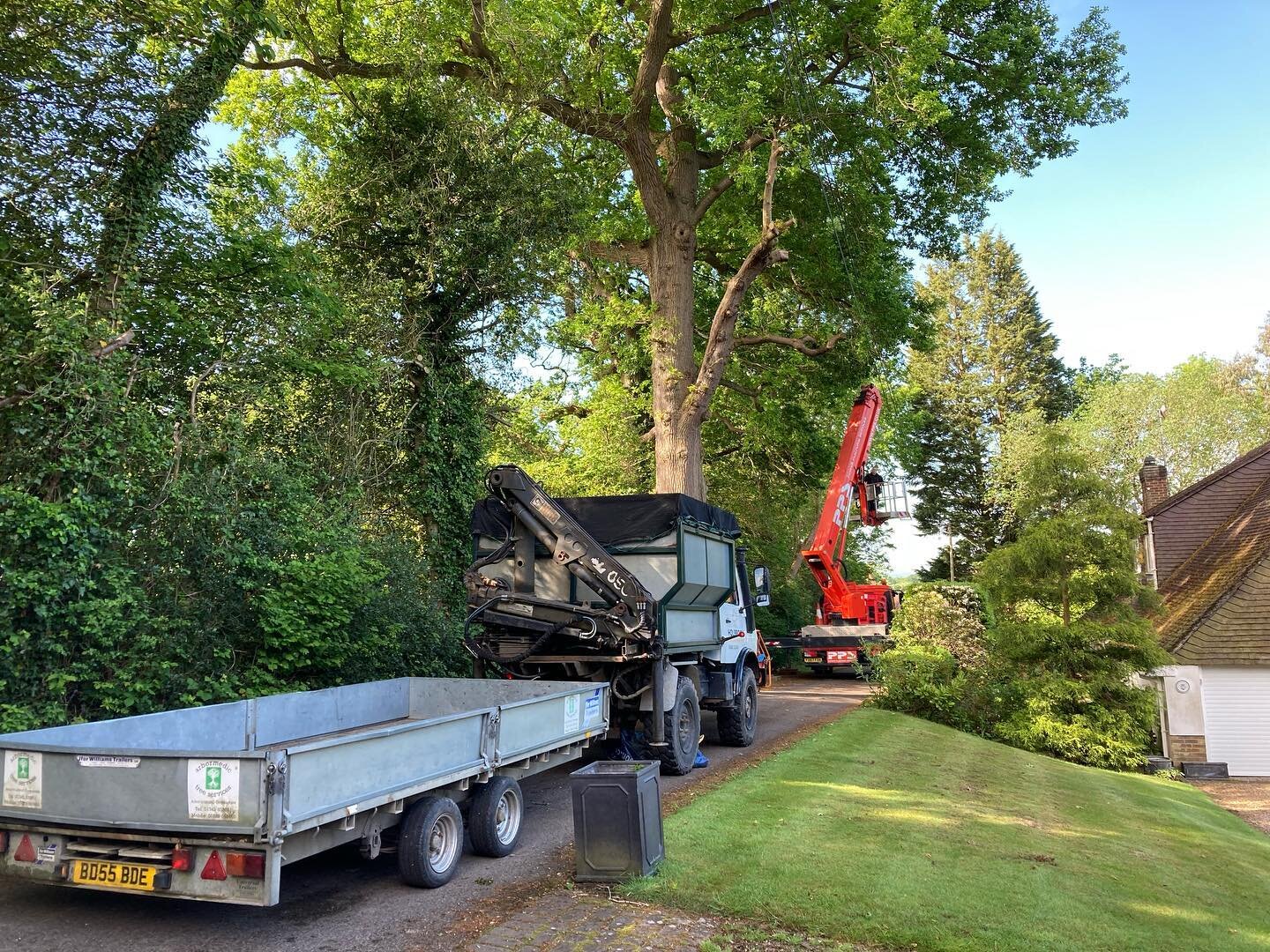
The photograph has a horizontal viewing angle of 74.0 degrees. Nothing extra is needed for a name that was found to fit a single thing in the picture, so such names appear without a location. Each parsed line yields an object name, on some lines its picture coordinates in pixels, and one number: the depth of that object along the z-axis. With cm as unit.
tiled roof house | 1881
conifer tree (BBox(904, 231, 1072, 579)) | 4869
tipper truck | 934
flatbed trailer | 457
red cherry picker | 2075
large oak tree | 1525
